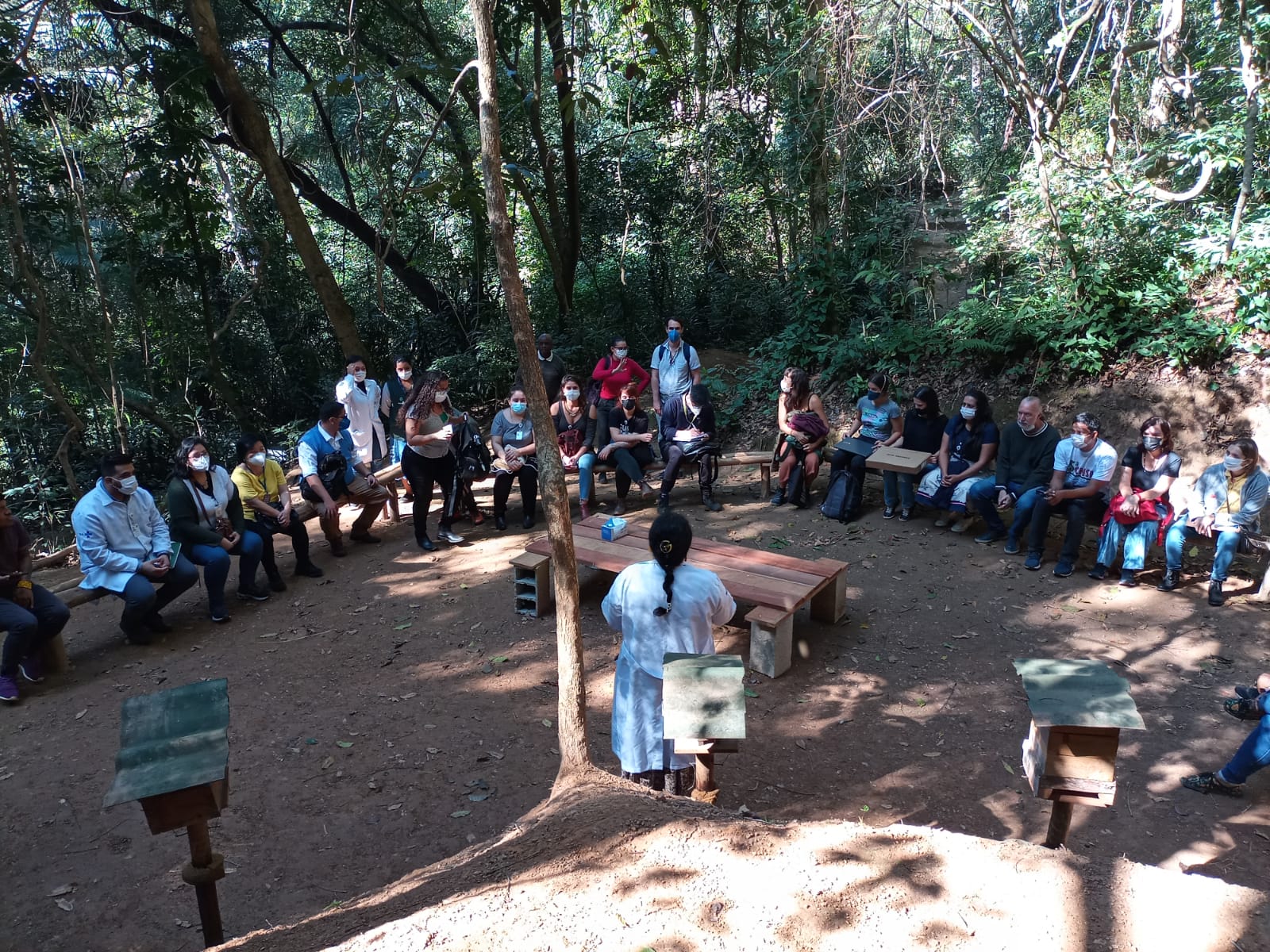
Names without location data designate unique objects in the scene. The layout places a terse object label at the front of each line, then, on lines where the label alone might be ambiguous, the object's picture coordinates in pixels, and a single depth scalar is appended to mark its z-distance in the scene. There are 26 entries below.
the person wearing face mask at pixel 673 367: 8.41
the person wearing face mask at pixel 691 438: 7.93
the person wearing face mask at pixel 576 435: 8.01
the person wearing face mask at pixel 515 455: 7.84
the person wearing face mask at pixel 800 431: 7.91
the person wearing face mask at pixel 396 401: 8.08
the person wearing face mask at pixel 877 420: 7.88
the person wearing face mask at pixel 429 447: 7.38
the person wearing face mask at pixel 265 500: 6.75
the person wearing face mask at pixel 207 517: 6.21
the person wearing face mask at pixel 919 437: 7.66
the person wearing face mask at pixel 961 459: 7.27
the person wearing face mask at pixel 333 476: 7.21
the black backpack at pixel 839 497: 7.73
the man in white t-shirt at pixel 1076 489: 6.46
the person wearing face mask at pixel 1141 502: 6.20
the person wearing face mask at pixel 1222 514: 5.89
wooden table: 5.32
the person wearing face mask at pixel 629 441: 7.99
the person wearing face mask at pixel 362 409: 7.86
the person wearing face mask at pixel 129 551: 5.80
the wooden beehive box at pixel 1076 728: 2.90
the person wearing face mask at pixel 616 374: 8.34
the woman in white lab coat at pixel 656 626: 3.62
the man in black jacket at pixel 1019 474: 6.82
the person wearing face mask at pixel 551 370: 8.53
